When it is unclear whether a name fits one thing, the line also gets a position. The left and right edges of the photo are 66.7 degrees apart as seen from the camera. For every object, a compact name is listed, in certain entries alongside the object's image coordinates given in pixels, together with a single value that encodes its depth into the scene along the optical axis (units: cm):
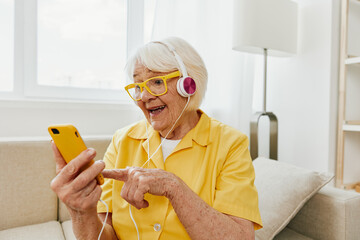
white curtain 188
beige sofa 114
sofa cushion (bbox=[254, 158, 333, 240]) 117
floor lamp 176
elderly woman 77
